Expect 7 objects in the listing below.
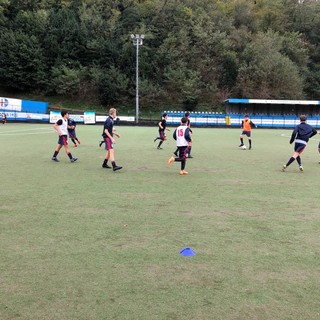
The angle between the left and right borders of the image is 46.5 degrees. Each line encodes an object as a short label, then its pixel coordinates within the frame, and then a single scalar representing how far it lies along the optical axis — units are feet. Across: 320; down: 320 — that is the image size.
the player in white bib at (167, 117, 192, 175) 35.94
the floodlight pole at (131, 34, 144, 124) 133.63
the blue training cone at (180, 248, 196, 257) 15.13
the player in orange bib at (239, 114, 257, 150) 59.17
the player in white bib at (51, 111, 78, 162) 41.37
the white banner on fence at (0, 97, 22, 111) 141.08
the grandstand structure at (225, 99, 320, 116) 169.37
